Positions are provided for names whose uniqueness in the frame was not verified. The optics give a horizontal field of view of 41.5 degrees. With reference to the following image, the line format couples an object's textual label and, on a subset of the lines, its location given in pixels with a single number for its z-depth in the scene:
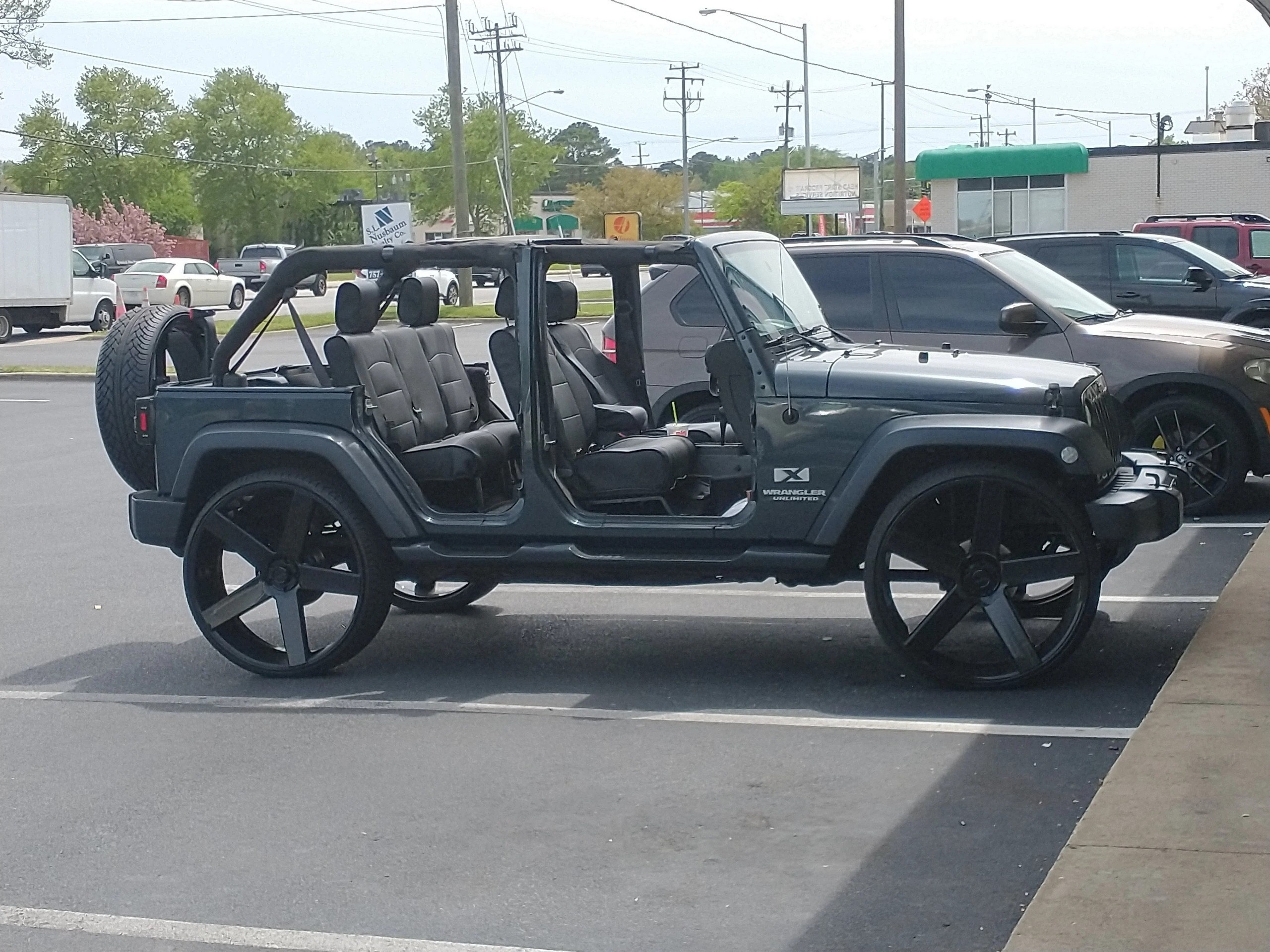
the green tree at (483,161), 109.06
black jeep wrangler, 6.64
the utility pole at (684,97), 93.00
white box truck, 35.50
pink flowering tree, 79.62
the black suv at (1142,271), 14.23
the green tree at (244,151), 103.81
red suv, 22.41
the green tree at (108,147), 98.75
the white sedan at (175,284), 44.28
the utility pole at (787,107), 103.38
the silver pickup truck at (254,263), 62.47
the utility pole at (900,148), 31.09
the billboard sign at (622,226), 41.31
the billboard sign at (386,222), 29.69
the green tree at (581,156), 172.88
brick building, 49.56
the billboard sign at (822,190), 47.28
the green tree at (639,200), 101.88
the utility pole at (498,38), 72.00
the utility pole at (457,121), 34.41
